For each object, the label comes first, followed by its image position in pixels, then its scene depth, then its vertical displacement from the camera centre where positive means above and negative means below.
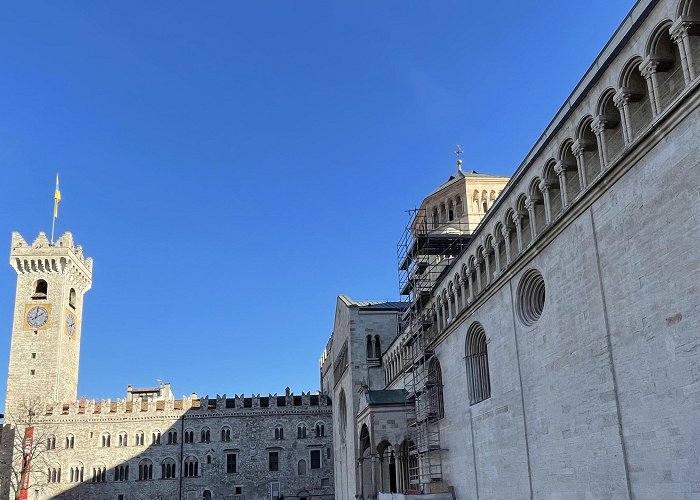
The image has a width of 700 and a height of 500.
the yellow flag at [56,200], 86.19 +32.86
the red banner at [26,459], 65.69 +0.28
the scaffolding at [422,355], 30.77 +4.28
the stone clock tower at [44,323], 74.81 +15.45
